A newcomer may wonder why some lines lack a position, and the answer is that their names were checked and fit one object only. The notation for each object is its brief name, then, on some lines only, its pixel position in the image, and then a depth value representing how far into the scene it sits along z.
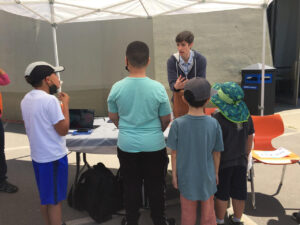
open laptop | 3.04
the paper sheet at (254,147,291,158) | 3.16
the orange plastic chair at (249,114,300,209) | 3.47
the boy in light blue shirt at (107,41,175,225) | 2.01
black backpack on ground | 2.77
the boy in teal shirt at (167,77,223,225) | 2.00
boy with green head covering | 2.22
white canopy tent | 3.99
